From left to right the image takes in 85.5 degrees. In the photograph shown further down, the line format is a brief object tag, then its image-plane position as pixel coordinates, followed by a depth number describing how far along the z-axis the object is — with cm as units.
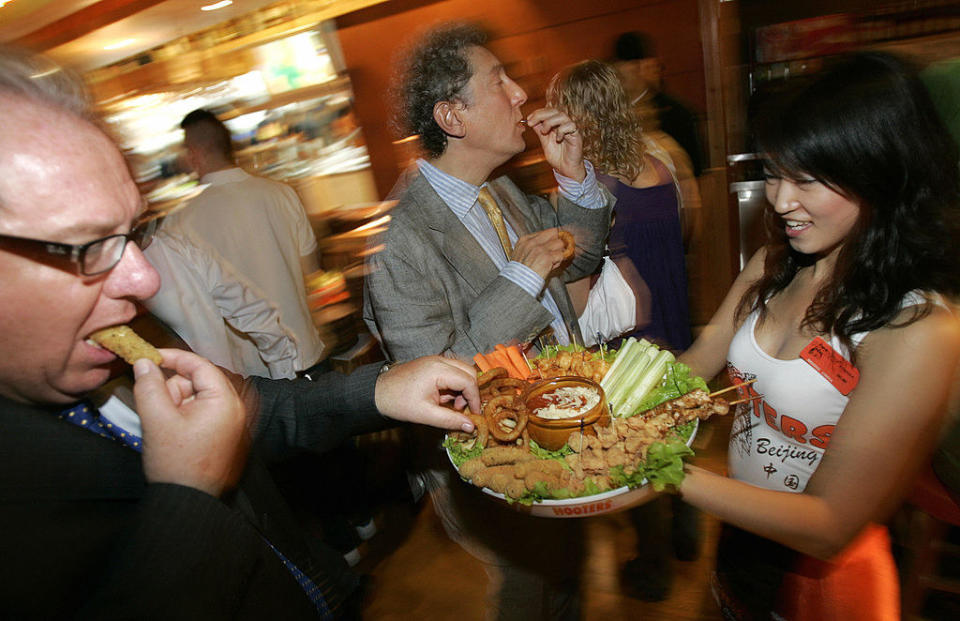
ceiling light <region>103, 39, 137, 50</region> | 632
